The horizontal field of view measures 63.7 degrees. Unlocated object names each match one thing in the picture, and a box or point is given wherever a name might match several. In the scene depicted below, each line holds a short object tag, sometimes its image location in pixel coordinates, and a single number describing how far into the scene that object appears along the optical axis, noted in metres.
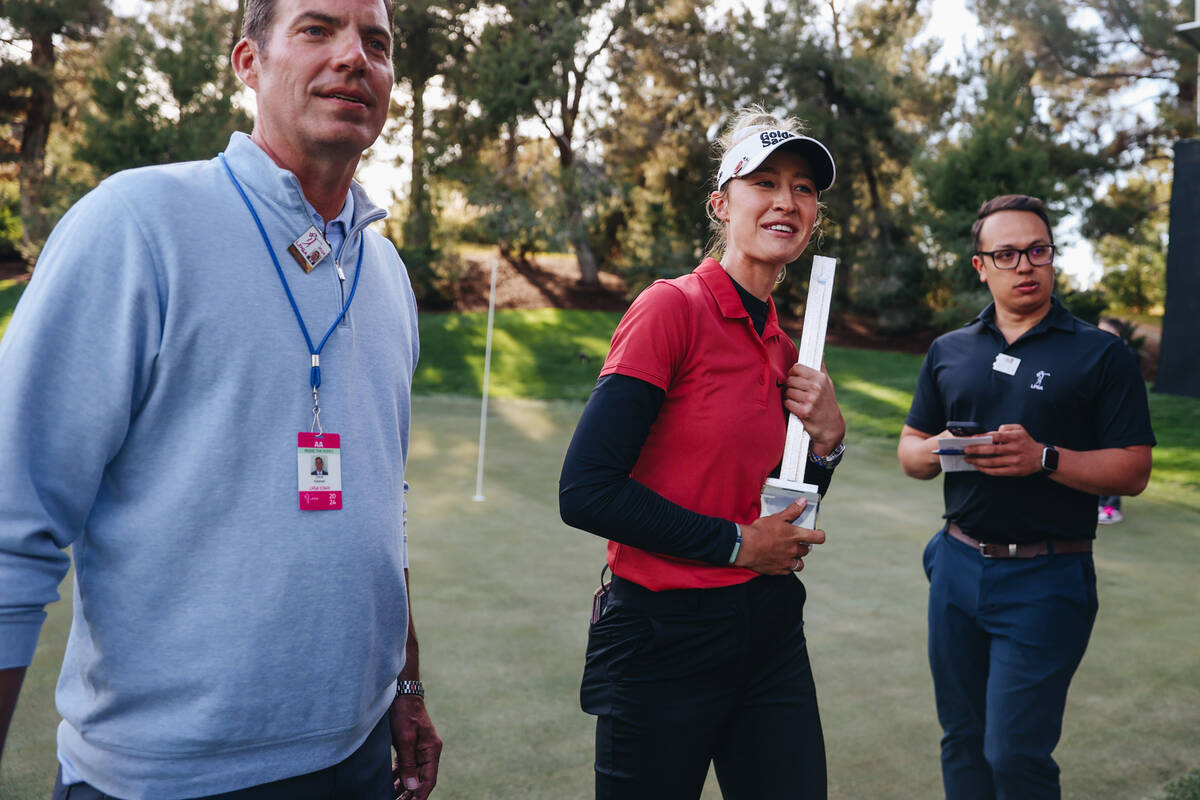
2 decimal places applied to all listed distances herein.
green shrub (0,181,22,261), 23.56
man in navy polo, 2.45
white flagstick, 7.07
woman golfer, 1.77
